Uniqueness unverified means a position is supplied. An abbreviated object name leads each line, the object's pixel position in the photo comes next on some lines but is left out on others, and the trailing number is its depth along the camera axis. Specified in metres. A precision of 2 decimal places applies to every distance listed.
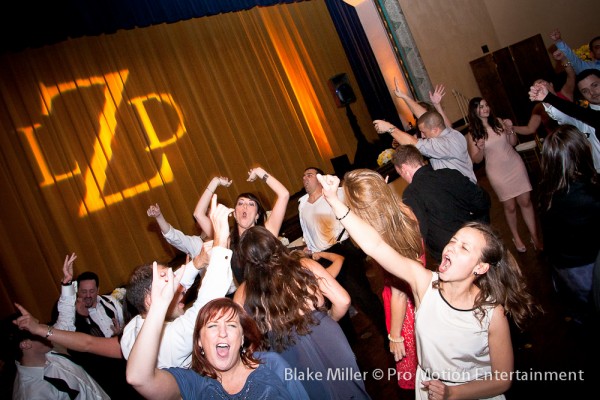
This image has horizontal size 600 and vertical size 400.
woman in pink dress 4.16
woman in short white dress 1.66
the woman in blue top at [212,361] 1.46
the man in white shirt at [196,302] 1.90
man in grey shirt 3.39
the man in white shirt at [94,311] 3.71
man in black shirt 2.67
